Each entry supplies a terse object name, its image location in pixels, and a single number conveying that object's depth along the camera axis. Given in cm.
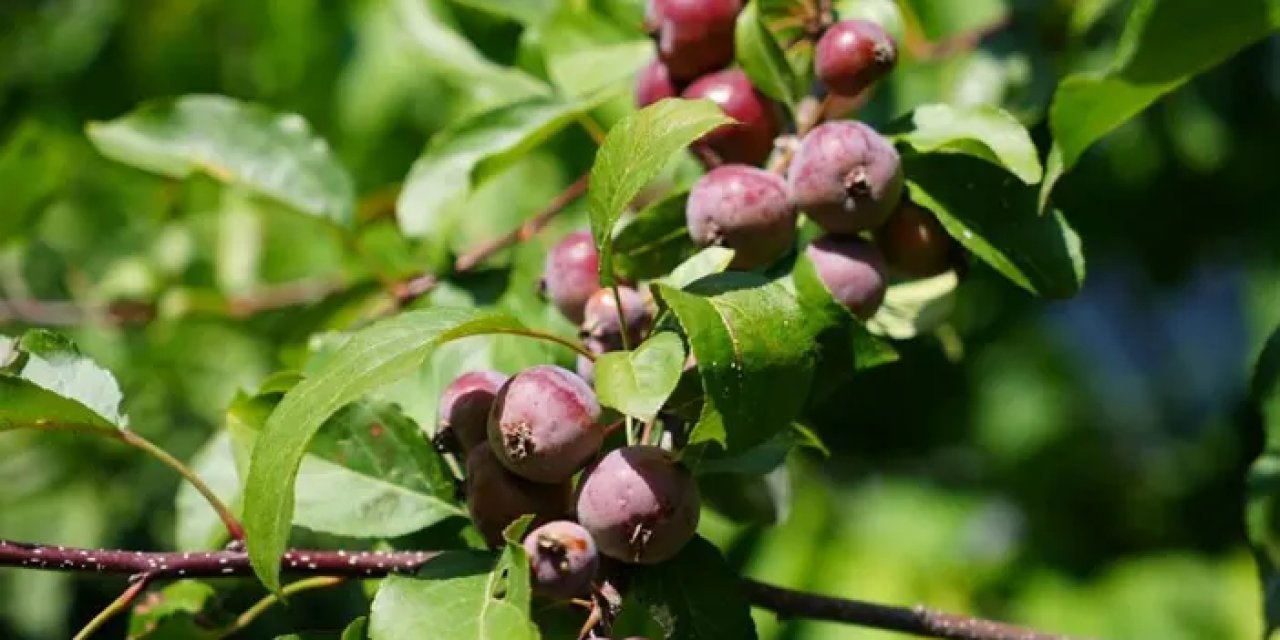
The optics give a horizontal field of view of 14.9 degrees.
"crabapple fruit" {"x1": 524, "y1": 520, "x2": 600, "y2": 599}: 91
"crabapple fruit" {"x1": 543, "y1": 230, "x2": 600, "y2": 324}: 97
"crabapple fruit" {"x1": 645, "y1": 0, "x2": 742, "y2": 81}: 99
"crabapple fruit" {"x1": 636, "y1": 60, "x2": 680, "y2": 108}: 100
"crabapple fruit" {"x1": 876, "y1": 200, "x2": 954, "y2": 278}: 97
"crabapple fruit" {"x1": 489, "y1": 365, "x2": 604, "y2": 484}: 91
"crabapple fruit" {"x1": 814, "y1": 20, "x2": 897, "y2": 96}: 97
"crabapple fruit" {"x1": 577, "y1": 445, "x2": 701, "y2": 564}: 91
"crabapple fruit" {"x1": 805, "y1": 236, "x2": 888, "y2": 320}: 95
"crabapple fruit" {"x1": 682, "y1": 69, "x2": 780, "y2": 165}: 98
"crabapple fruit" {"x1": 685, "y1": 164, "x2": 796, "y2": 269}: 95
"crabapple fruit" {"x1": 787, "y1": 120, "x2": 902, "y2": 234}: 94
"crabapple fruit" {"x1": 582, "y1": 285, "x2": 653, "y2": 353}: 94
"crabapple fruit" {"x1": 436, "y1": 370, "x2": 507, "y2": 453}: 94
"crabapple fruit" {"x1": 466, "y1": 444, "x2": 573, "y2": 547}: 92
